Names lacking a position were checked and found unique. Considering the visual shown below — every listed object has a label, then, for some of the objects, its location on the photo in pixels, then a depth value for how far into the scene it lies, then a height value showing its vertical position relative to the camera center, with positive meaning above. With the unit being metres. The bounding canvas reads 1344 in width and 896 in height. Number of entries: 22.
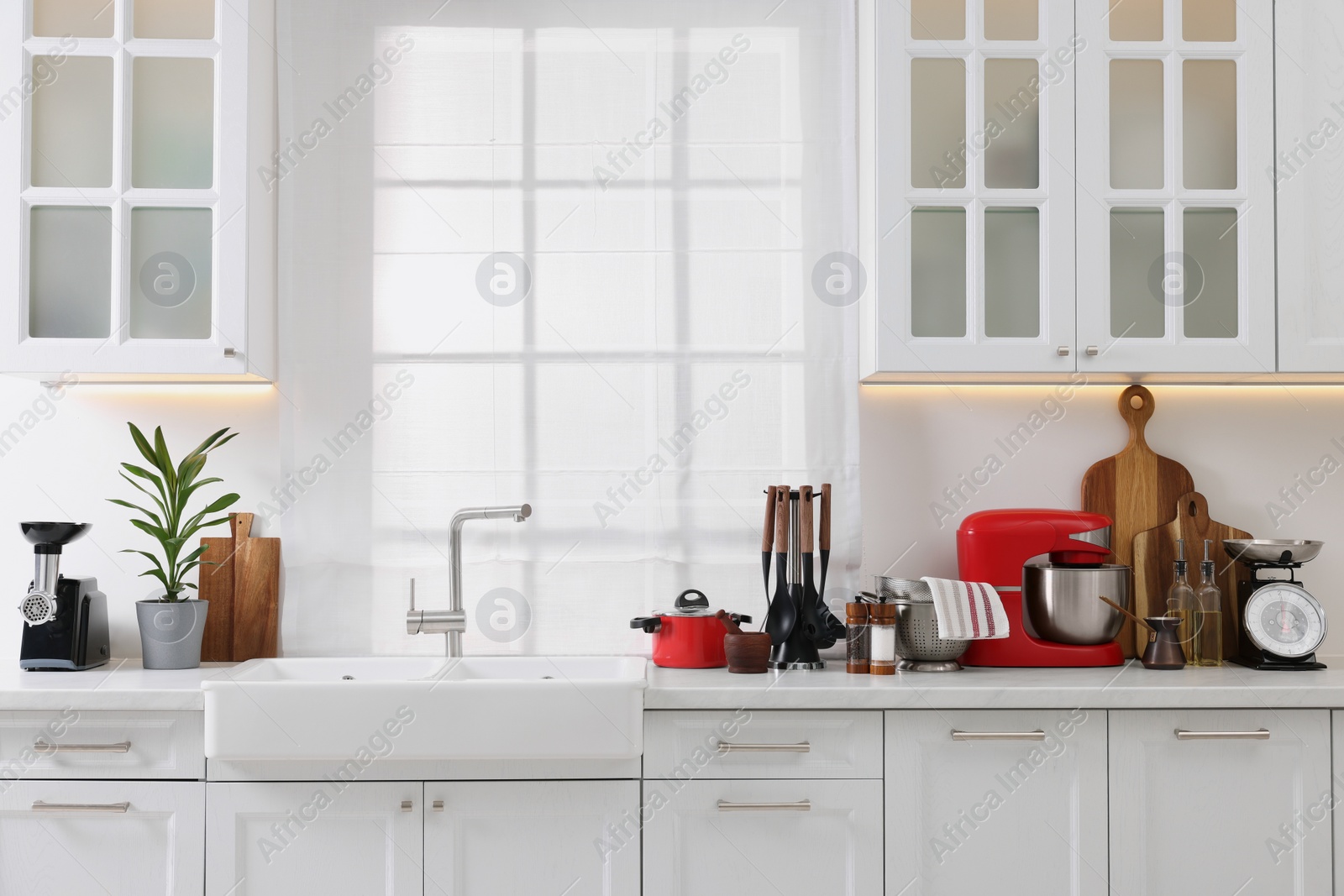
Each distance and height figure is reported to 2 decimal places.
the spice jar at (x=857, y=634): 2.04 -0.39
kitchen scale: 2.08 -0.36
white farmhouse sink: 1.74 -0.49
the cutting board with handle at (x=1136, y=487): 2.36 -0.07
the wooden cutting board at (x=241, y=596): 2.25 -0.34
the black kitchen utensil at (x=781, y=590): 2.08 -0.30
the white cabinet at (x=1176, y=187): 2.11 +0.64
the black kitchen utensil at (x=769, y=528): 2.19 -0.16
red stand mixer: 2.09 -0.28
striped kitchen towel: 1.99 -0.33
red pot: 2.08 -0.40
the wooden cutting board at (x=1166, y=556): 2.33 -0.24
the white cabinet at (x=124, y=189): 2.08 +0.62
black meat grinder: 2.06 -0.34
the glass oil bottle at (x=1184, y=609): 2.18 -0.35
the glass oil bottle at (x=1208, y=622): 2.17 -0.38
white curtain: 2.31 +0.42
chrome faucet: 2.18 -0.35
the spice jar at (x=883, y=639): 2.00 -0.39
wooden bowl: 2.00 -0.42
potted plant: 2.07 -0.23
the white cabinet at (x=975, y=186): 2.11 +0.64
